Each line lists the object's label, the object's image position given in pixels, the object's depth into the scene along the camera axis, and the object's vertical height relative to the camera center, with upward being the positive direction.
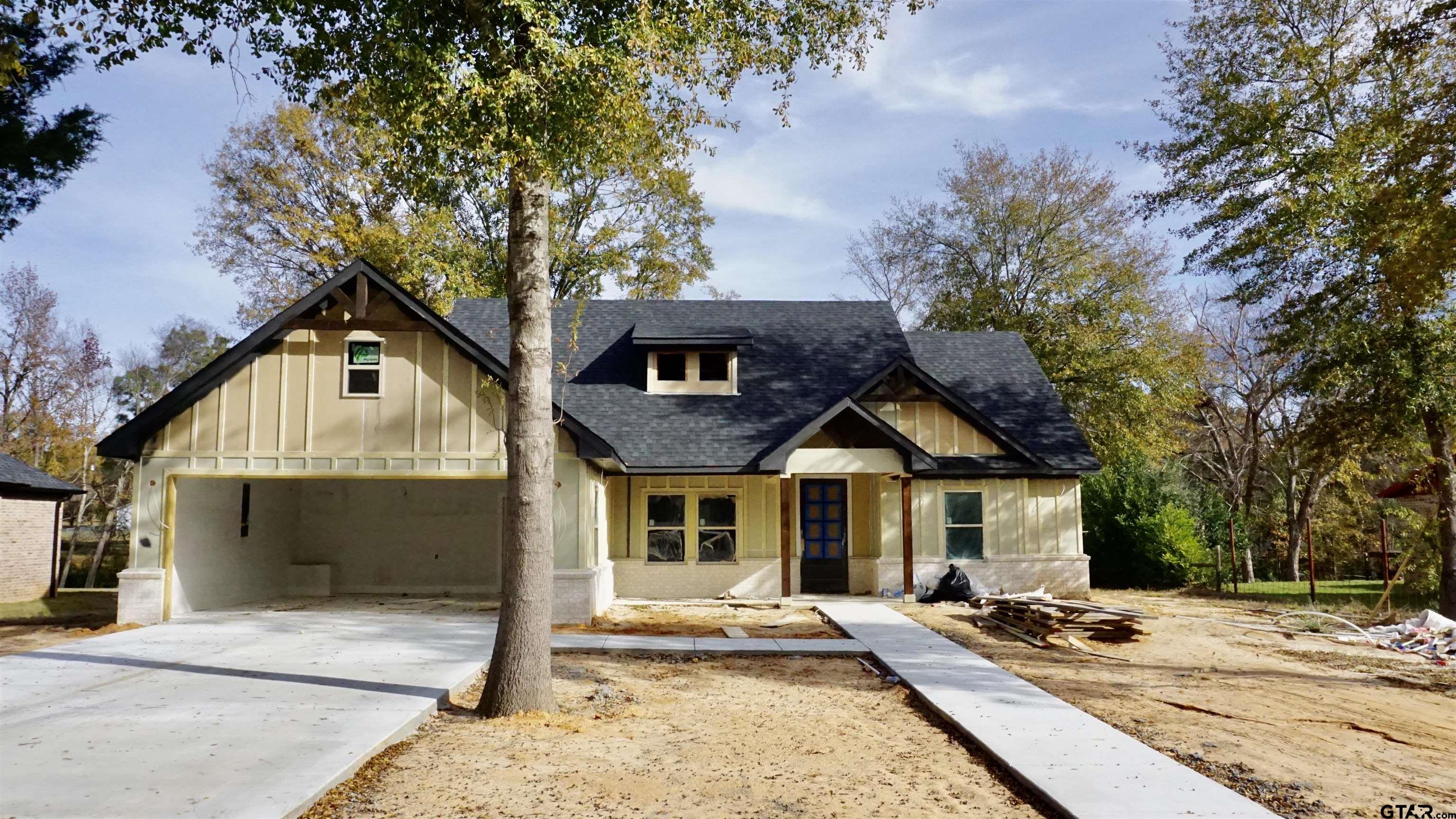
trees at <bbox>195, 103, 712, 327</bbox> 27.39 +8.43
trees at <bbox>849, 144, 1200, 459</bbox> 27.89 +6.93
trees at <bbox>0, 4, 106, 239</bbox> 10.31 +4.18
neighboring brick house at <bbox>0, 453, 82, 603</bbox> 20.36 -0.49
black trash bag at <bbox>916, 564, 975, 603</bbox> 17.58 -1.69
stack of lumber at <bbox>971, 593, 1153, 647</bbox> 13.09 -1.75
